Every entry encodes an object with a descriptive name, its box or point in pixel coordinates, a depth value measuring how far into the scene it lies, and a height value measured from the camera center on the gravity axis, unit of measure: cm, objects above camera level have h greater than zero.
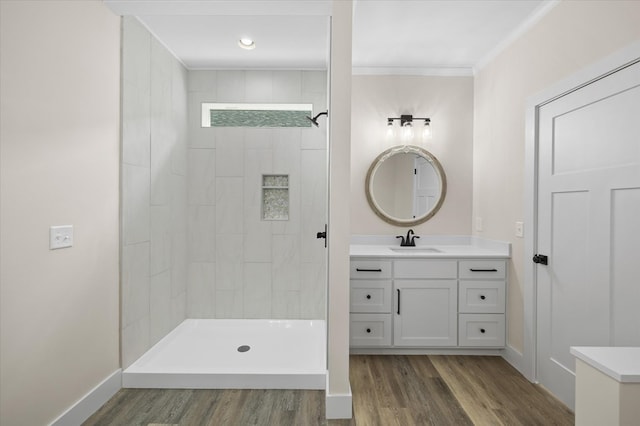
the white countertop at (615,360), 111 -49
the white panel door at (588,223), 186 -6
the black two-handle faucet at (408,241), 349 -28
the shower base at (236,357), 244 -112
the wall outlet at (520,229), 275 -13
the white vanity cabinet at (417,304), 300 -75
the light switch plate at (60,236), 180 -14
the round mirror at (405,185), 357 +25
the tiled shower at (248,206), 351 +4
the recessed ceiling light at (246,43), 291 +134
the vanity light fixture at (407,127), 353 +81
